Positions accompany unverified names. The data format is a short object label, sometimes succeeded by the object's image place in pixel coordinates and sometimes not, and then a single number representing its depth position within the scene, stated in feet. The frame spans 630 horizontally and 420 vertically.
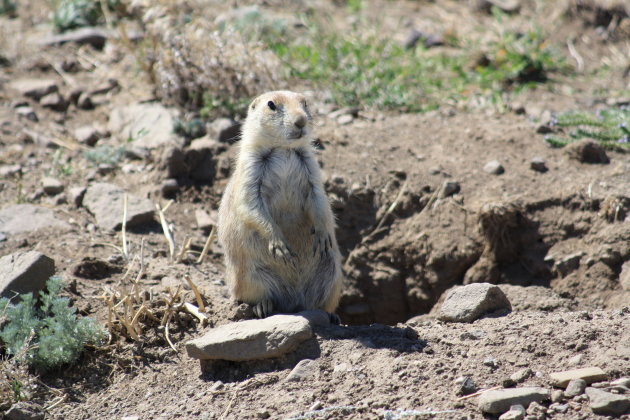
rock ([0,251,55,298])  32.83
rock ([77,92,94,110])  56.80
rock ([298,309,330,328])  31.95
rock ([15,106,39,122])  54.44
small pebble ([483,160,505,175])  45.40
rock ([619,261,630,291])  36.35
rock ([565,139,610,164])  44.27
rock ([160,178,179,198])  46.70
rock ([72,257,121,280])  37.29
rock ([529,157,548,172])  44.91
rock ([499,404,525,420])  23.10
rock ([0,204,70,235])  40.75
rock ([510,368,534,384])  25.38
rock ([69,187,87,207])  44.78
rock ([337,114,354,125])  52.29
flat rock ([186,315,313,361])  28.81
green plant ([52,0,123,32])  65.92
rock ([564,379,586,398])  23.88
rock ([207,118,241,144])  50.57
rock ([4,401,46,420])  27.89
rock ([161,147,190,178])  47.03
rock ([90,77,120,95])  58.03
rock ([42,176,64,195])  45.70
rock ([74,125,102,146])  52.42
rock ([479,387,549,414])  23.70
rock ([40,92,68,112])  56.13
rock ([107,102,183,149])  51.52
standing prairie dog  34.47
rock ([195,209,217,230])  45.09
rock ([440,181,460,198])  45.16
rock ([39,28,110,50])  64.39
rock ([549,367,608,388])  24.27
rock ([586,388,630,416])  22.71
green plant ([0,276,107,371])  30.30
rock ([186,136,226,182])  48.03
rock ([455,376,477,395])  25.07
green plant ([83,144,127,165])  49.29
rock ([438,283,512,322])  32.32
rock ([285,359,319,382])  27.78
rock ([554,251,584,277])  40.16
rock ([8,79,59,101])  57.11
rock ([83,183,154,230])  43.06
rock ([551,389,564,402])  23.90
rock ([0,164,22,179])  47.34
